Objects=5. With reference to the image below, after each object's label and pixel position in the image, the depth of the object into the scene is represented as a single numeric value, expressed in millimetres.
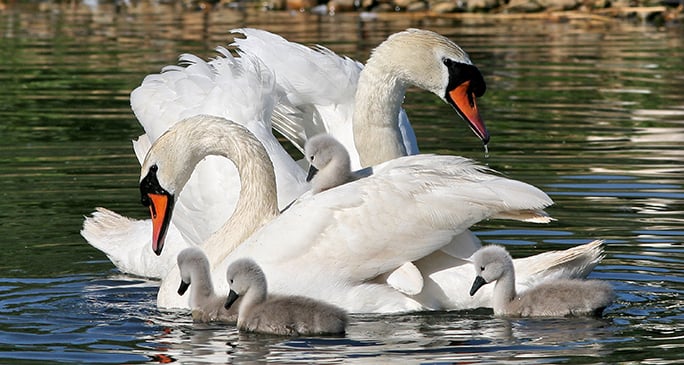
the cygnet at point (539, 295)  14281
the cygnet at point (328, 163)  15766
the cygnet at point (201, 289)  14719
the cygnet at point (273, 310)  13812
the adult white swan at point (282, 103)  17828
